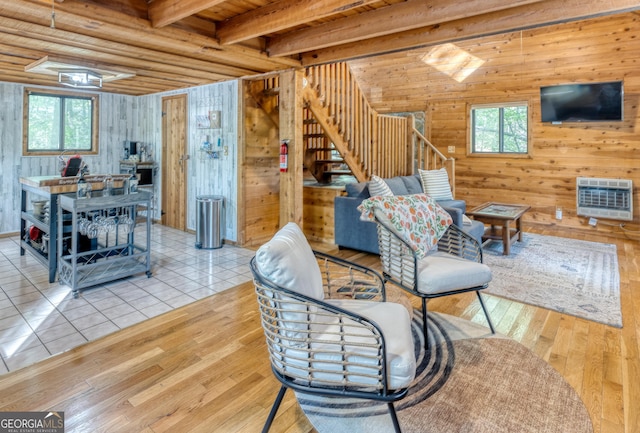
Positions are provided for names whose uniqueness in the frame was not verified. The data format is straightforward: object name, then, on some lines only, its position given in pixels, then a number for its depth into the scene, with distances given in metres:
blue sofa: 4.54
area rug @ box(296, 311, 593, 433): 1.73
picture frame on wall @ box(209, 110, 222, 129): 5.24
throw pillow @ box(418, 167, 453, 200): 5.49
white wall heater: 5.57
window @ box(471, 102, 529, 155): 6.48
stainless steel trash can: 4.98
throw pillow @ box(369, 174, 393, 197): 4.36
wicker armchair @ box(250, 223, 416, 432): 1.42
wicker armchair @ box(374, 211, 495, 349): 2.33
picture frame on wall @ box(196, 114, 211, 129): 5.41
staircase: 4.81
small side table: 4.60
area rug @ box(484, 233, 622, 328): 3.14
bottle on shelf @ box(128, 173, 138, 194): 3.69
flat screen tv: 5.43
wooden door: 5.91
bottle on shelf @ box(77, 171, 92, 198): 3.38
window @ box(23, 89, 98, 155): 5.72
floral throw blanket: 2.46
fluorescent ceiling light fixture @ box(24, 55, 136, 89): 3.82
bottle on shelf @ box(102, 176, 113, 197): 3.60
